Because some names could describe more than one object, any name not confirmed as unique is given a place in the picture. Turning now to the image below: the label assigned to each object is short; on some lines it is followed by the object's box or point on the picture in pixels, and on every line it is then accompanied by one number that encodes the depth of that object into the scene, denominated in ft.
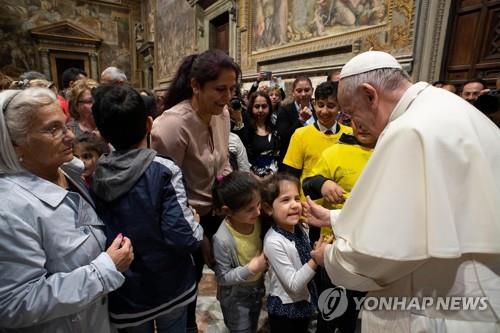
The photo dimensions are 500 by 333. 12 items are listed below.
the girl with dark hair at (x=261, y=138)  10.91
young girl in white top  5.23
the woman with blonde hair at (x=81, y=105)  8.78
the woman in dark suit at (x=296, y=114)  11.33
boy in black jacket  3.94
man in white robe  2.86
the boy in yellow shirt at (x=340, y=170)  5.61
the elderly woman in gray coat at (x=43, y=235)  2.87
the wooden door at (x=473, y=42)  13.31
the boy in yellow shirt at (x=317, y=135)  7.82
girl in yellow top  5.35
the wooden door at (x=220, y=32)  37.04
